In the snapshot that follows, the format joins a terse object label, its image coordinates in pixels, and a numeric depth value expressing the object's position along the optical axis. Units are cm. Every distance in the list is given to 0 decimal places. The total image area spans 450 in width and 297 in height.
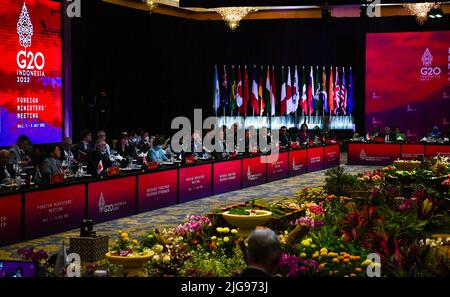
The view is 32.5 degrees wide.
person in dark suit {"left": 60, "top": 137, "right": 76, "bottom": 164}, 1281
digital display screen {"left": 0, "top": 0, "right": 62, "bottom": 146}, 1431
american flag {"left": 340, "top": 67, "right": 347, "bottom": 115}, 2458
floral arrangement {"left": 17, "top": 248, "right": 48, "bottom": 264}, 497
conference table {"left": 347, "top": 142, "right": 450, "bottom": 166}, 2040
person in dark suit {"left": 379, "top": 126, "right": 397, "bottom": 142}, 2133
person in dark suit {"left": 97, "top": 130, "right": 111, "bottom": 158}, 1384
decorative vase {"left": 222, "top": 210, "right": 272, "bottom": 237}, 666
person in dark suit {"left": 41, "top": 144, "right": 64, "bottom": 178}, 1080
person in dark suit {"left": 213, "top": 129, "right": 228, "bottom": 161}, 1530
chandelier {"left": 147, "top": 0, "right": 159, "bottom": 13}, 1661
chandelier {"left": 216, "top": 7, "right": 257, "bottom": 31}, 1955
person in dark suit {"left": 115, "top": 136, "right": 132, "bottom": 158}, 1584
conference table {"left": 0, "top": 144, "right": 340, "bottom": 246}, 974
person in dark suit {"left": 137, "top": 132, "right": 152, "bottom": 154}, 1673
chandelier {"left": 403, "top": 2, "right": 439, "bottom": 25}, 2009
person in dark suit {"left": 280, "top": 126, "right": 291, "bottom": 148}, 1909
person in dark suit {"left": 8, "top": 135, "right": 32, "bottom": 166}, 1259
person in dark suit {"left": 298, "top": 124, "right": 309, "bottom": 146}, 2041
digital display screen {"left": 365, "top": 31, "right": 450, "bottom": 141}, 2312
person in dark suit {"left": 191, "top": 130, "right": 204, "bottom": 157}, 1665
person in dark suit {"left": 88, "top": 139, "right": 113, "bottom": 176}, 1149
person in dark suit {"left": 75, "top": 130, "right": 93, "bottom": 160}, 1408
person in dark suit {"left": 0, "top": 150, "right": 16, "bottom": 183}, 1009
